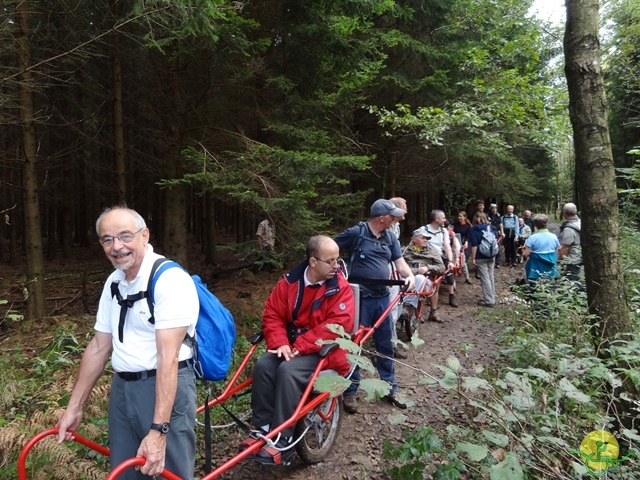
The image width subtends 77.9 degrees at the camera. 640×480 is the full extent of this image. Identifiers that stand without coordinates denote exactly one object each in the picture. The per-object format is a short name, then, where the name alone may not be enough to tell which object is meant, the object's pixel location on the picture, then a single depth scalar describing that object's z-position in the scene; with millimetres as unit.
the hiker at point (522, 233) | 15633
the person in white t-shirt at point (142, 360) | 2211
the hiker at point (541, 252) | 7301
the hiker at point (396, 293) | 6145
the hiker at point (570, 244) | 6996
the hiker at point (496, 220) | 14556
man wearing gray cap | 4789
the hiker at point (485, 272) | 9344
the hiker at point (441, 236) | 8008
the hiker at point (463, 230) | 12008
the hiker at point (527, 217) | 16828
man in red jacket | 3158
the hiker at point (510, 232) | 14961
